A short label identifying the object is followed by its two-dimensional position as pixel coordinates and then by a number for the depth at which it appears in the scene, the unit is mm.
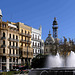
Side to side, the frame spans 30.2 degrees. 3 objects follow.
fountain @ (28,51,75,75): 13691
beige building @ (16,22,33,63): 50351
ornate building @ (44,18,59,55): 80488
